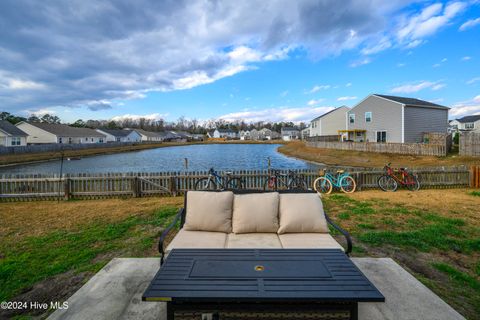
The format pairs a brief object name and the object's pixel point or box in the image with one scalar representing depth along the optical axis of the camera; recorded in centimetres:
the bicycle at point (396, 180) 1084
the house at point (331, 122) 4491
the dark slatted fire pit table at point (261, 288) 209
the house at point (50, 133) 5409
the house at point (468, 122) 6169
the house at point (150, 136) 9672
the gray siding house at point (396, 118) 2908
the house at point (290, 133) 10716
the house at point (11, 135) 4175
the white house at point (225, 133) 12975
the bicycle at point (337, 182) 1070
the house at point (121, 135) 7656
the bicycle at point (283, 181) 1026
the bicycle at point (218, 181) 1005
